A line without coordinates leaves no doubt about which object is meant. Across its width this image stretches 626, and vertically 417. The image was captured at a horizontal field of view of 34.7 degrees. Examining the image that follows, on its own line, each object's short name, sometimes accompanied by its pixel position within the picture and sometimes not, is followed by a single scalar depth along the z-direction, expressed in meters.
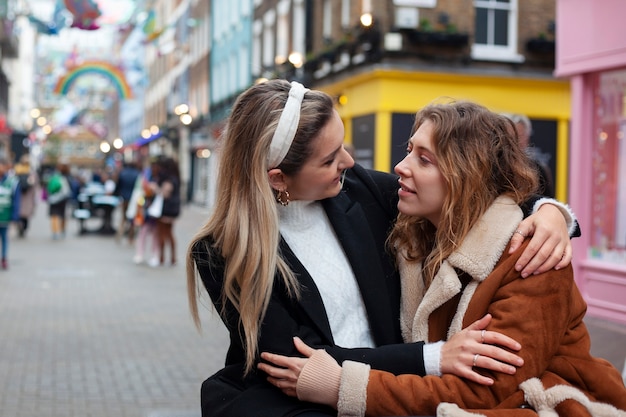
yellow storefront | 19.98
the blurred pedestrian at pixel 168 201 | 16.31
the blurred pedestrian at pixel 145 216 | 17.02
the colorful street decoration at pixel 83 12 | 13.30
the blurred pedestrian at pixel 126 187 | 22.98
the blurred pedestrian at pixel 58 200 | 23.59
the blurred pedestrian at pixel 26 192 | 22.67
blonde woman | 2.54
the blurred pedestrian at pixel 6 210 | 15.47
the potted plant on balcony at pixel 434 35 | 19.58
